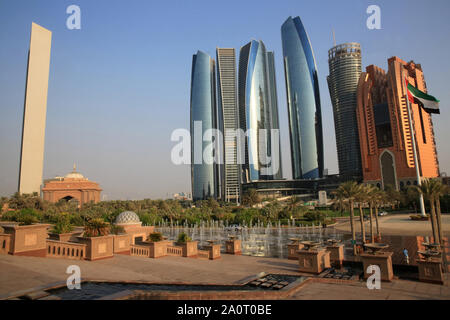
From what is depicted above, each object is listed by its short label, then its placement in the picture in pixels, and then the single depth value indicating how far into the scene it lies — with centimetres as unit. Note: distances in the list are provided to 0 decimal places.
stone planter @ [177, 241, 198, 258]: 2056
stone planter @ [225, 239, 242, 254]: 2337
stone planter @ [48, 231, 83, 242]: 1884
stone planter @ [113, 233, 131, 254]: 1825
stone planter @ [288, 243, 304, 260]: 2034
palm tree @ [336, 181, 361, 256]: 3023
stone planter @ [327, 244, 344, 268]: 1755
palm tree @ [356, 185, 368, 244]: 3082
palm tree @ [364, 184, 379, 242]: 3248
